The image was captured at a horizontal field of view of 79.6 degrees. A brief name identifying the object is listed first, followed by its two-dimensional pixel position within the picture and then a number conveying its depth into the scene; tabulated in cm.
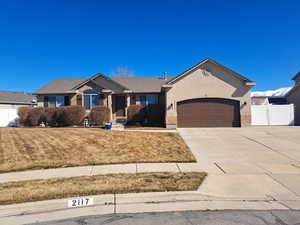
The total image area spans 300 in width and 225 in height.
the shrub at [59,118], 1812
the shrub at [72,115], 1788
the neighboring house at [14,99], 3325
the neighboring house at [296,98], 1970
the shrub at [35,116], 1848
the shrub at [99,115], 1802
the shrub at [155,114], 1859
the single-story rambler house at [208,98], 1667
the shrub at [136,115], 1891
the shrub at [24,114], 1872
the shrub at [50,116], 1850
